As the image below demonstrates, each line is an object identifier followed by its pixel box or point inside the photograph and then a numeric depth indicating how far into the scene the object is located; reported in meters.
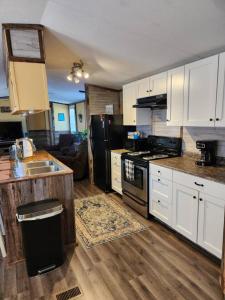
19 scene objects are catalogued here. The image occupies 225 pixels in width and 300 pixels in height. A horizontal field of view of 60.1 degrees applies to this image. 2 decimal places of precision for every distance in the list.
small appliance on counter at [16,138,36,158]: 3.37
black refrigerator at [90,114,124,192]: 3.96
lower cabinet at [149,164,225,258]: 1.90
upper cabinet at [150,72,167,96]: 2.86
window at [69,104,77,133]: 8.00
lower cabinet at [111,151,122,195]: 3.74
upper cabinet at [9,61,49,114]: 2.10
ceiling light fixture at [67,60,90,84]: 3.02
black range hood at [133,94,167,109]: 2.91
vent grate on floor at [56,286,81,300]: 1.68
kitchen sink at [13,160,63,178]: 2.42
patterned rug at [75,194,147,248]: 2.55
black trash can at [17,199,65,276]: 1.87
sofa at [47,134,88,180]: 4.83
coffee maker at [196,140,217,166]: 2.39
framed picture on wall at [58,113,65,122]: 8.42
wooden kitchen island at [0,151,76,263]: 2.06
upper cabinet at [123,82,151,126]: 3.58
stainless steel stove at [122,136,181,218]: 2.95
